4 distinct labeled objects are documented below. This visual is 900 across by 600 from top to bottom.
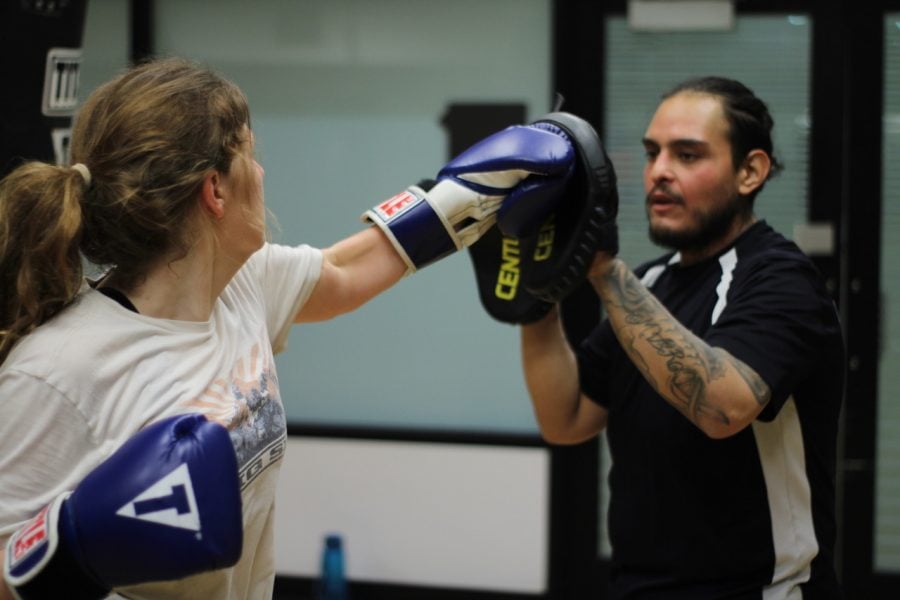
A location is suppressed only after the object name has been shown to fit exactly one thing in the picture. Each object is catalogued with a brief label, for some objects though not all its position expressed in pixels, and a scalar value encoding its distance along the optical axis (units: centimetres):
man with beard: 174
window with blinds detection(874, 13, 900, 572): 368
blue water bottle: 388
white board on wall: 388
